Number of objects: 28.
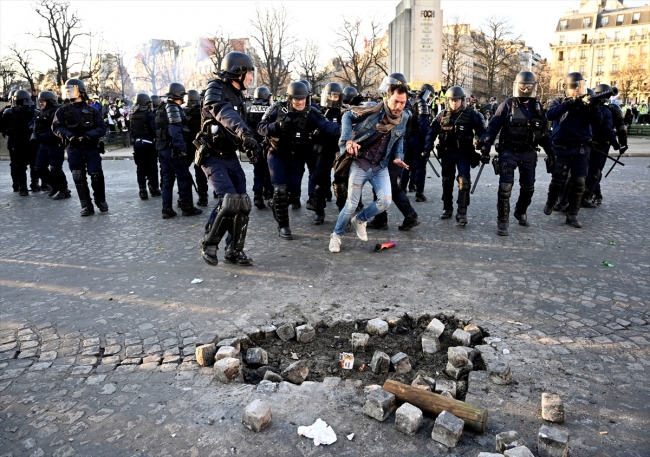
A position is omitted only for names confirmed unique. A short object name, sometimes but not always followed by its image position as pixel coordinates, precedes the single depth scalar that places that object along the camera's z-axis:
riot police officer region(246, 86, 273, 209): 8.73
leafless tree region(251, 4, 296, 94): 45.66
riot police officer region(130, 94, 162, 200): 9.59
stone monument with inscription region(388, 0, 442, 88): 19.25
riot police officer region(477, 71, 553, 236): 6.88
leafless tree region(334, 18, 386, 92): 45.59
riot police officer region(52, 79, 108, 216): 8.26
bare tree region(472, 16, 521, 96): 48.97
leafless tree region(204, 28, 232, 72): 50.47
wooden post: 2.68
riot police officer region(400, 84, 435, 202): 9.27
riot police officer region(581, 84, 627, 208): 8.01
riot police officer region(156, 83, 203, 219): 7.97
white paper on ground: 2.63
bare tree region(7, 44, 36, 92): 42.75
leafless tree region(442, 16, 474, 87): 49.13
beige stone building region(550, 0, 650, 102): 92.69
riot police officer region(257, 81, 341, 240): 6.68
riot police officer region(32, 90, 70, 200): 9.77
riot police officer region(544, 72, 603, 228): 7.35
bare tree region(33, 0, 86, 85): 36.69
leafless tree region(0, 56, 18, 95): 46.78
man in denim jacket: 5.79
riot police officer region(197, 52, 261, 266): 5.26
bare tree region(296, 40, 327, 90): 48.84
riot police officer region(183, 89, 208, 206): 8.88
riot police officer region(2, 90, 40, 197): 10.49
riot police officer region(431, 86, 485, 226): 7.45
